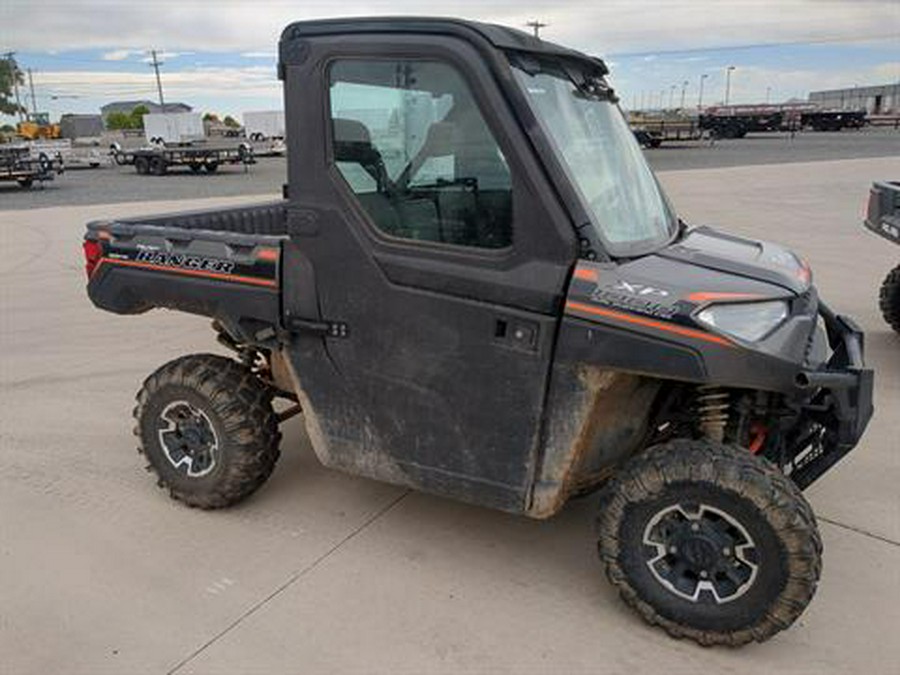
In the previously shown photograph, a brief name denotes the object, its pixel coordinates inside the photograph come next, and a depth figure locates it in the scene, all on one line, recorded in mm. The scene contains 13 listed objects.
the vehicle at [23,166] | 22453
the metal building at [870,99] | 94000
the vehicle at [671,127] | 39425
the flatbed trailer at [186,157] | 27641
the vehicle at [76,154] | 33500
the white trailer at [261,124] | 48969
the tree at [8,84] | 83688
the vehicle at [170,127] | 42000
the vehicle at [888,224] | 5508
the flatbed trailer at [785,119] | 50062
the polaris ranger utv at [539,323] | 2568
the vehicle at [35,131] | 59469
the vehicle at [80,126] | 67000
